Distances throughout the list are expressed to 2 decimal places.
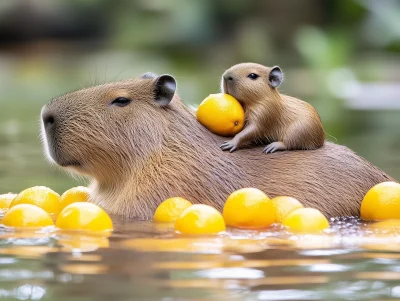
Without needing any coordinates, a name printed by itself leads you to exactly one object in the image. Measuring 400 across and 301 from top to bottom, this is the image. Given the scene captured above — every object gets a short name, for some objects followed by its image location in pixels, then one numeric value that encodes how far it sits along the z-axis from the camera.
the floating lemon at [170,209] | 11.26
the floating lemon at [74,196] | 12.83
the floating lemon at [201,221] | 10.49
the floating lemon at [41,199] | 12.42
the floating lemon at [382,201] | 11.81
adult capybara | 12.02
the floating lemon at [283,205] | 11.35
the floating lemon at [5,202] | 12.99
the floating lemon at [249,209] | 10.99
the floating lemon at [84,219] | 10.64
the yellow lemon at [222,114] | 12.23
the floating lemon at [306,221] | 10.73
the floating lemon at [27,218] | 10.87
